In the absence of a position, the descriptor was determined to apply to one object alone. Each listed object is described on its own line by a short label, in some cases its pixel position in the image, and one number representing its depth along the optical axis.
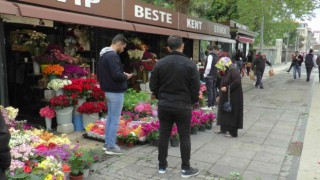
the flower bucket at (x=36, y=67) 6.95
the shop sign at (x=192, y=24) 10.83
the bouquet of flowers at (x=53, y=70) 6.59
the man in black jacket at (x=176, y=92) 4.18
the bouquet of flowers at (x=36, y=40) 6.78
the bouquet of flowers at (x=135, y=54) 9.47
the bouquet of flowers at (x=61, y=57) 6.82
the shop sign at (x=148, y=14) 7.99
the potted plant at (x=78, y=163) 3.95
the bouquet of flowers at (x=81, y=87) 6.51
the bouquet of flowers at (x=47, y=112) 6.42
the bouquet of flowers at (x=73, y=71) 6.93
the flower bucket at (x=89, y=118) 6.69
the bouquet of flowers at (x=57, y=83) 6.45
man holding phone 4.87
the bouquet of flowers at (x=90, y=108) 6.52
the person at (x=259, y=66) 15.24
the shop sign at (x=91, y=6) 5.82
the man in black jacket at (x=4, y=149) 1.78
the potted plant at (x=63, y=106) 6.33
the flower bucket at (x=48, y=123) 6.57
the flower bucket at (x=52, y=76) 6.72
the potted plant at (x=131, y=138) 5.66
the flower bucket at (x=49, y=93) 6.78
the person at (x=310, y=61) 18.23
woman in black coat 6.40
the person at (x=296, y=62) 20.23
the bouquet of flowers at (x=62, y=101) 6.31
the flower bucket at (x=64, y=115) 6.42
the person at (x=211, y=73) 9.20
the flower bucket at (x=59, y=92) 6.64
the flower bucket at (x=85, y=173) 4.18
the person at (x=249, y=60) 21.42
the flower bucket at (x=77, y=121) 6.74
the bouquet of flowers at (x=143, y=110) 7.33
